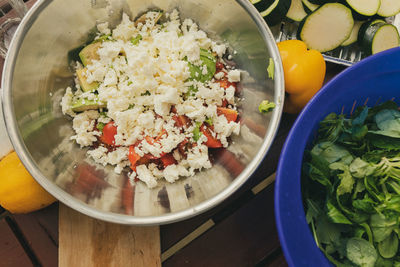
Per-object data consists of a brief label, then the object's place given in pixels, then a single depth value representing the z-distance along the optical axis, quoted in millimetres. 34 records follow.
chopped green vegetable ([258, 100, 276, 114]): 500
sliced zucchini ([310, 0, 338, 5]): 561
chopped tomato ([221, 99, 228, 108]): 530
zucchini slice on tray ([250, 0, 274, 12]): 548
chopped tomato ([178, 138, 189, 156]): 513
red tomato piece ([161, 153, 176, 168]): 515
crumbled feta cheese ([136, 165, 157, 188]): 509
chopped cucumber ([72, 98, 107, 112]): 511
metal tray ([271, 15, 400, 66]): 578
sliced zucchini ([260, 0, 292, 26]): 548
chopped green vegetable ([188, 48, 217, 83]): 515
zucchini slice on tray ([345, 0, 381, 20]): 556
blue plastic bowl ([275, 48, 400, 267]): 481
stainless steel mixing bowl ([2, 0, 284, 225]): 482
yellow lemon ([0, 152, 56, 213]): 515
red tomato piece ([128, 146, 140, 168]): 506
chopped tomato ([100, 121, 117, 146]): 513
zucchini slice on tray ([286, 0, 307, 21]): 573
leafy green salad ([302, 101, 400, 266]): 477
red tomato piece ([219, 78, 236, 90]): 529
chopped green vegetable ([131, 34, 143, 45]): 528
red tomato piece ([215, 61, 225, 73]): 538
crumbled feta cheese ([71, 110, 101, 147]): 517
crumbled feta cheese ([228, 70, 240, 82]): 530
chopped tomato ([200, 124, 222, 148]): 515
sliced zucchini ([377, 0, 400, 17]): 566
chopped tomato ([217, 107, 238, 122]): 523
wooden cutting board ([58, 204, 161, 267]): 535
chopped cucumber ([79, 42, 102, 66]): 527
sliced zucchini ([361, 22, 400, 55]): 551
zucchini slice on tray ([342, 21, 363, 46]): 576
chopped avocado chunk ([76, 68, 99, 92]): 519
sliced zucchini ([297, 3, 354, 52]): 558
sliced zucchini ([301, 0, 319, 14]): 569
